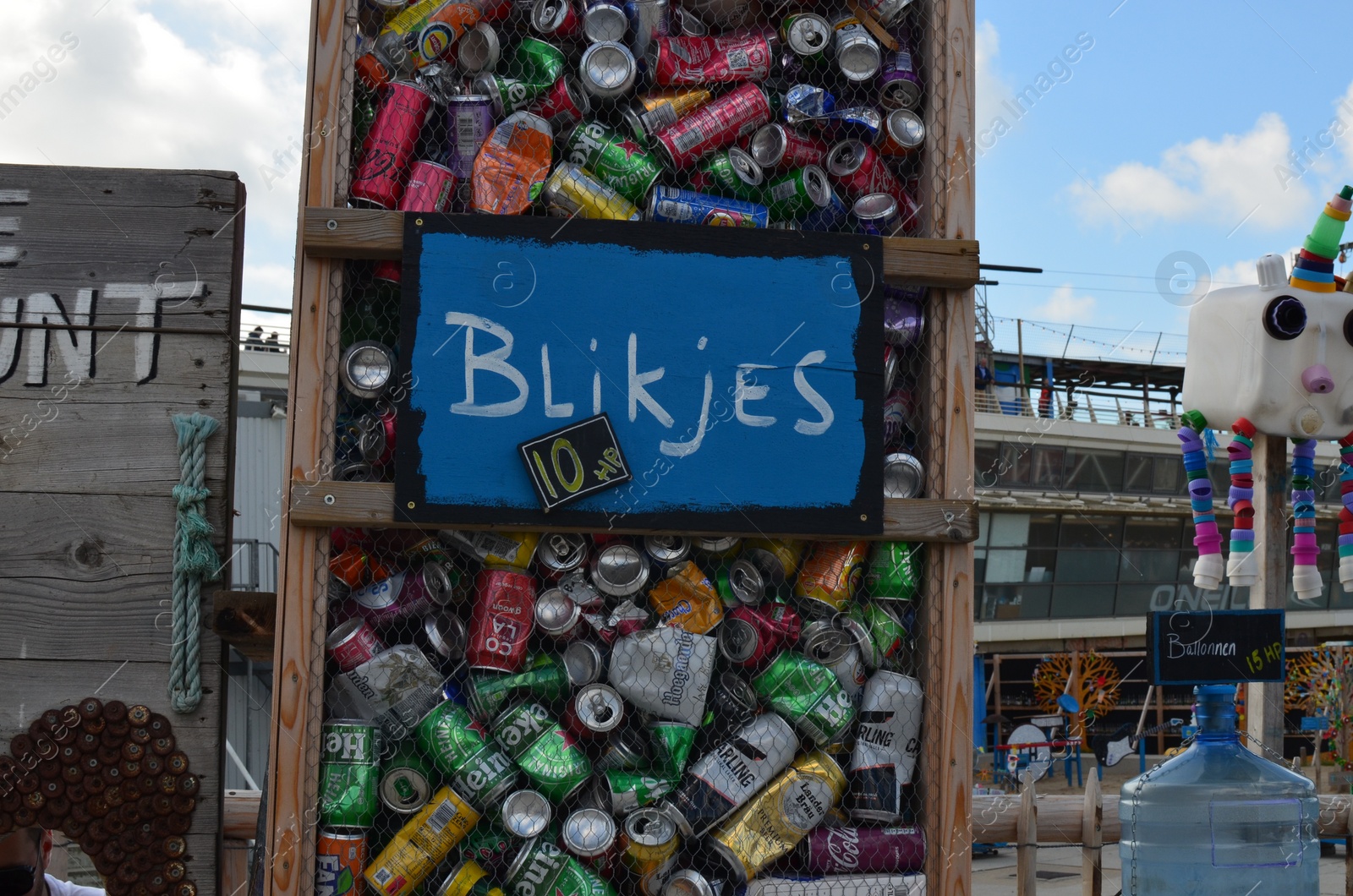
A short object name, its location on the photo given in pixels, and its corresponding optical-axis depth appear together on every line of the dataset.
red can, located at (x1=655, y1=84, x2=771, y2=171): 2.52
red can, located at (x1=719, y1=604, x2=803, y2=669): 2.46
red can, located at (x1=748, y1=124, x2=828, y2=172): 2.57
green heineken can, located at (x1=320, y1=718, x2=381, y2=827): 2.27
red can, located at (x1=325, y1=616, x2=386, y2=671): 2.34
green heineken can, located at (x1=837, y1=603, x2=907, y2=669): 2.48
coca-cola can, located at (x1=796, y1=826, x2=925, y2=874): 2.38
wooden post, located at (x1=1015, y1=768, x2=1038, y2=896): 4.08
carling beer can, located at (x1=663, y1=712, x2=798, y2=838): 2.34
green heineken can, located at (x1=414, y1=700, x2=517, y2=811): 2.30
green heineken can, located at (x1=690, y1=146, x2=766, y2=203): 2.55
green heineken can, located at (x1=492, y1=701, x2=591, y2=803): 2.31
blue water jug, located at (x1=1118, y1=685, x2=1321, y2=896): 3.22
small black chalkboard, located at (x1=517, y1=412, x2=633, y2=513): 2.30
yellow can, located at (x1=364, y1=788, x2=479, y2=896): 2.27
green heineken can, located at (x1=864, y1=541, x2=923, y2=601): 2.50
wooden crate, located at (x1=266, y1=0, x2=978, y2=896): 2.28
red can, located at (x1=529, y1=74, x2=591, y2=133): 2.55
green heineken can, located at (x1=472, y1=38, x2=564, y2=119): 2.51
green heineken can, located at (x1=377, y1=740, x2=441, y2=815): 2.33
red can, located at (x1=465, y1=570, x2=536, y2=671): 2.36
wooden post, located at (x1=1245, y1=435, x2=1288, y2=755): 3.49
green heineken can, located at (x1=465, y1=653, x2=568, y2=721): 2.36
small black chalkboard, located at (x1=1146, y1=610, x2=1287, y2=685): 2.96
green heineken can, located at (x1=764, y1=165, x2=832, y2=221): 2.58
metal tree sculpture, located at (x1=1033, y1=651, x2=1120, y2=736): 19.58
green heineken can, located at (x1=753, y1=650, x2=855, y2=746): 2.40
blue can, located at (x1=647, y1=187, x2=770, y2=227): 2.50
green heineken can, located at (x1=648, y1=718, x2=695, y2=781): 2.35
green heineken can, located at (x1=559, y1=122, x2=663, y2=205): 2.49
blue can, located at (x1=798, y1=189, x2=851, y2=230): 2.61
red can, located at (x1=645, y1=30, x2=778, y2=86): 2.57
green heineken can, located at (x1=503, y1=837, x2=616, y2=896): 2.29
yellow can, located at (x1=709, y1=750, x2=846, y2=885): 2.33
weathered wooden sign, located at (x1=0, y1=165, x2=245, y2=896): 2.57
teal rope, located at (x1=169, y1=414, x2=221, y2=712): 2.56
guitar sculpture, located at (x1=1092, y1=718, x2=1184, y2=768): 17.05
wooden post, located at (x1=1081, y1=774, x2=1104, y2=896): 4.12
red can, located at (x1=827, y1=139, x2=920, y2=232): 2.61
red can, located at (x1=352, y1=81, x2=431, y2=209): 2.44
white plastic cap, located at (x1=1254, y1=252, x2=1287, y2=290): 3.45
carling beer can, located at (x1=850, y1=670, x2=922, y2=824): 2.42
